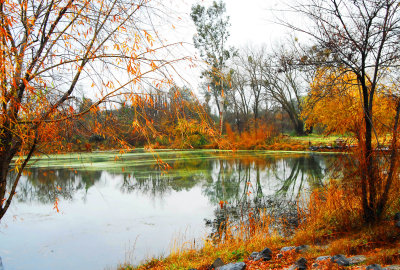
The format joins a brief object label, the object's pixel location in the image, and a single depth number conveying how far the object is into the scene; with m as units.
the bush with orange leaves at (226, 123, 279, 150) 21.45
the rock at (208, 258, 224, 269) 3.44
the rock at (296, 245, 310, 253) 3.61
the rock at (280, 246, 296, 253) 3.67
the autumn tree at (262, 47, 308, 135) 25.73
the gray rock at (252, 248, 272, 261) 3.47
